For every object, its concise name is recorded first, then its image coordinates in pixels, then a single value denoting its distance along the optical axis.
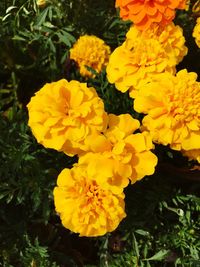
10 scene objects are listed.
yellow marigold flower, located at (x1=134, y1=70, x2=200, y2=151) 0.26
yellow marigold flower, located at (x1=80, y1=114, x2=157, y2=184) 0.25
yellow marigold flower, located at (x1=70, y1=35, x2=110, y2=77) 0.35
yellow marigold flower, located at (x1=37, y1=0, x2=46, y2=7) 0.35
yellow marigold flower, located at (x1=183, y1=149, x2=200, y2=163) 0.28
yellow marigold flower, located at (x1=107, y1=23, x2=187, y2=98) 0.29
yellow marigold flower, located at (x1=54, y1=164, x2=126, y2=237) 0.26
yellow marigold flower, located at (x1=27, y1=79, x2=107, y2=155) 0.26
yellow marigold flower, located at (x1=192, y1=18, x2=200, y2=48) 0.32
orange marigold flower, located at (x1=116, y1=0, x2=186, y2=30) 0.29
